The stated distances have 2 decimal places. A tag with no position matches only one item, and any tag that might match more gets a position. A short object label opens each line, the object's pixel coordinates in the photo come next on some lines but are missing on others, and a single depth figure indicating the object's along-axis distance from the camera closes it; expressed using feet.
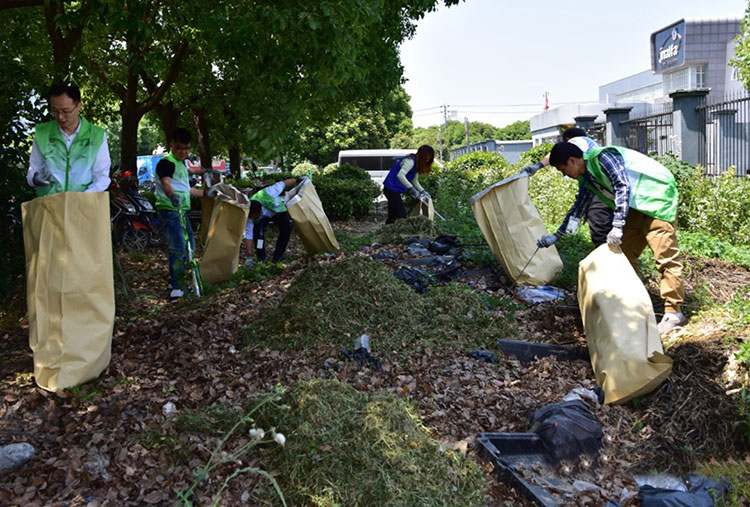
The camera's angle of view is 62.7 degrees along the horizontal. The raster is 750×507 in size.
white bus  90.33
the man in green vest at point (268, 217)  23.77
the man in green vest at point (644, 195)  13.75
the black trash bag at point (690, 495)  8.34
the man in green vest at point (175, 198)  18.62
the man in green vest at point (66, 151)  12.53
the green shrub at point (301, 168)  98.59
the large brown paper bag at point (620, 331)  11.03
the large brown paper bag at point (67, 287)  11.19
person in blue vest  26.63
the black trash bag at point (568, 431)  9.95
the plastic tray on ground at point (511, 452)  9.45
